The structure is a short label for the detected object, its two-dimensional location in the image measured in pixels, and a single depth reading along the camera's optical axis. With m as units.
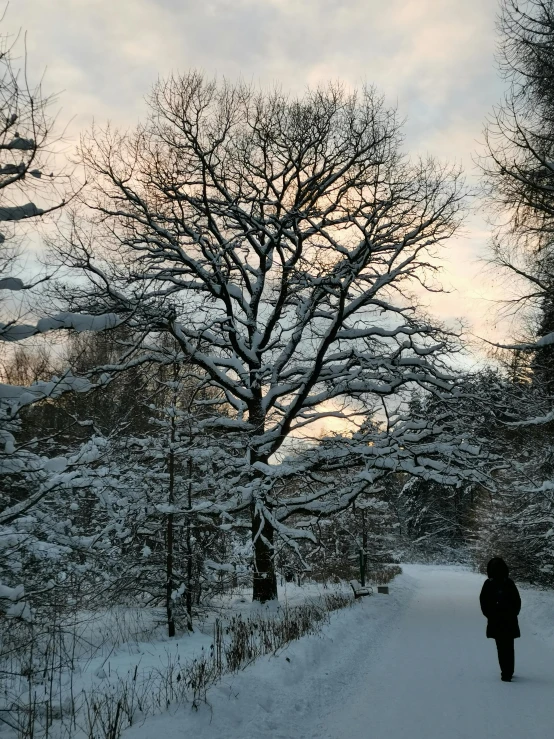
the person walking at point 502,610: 7.06
